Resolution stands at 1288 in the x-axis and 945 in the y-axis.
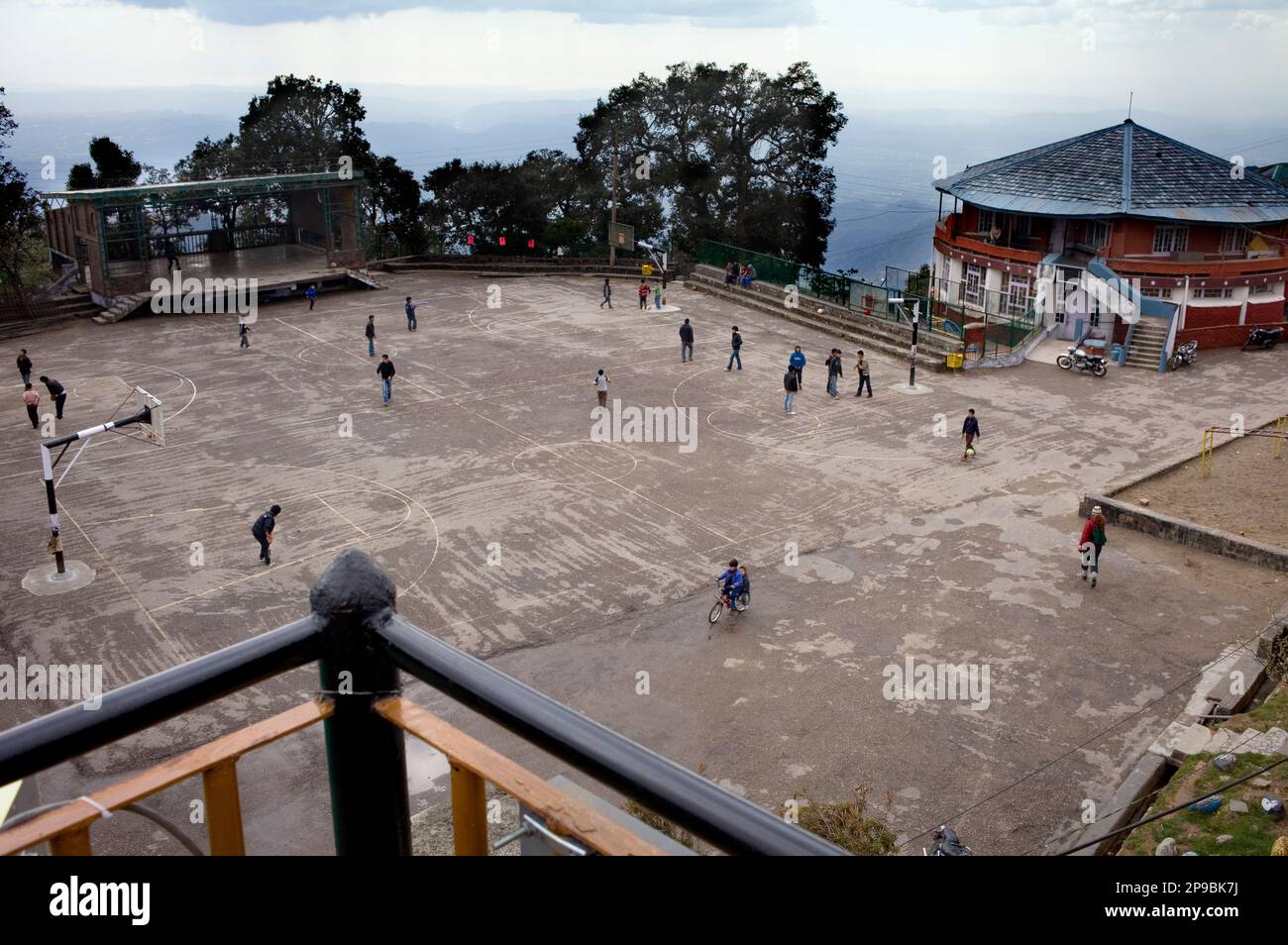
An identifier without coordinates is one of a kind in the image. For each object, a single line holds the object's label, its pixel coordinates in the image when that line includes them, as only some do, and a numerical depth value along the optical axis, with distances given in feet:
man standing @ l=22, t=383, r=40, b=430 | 96.73
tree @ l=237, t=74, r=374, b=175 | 190.49
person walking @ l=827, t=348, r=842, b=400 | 109.19
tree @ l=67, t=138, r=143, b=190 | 178.91
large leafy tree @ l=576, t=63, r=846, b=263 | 192.34
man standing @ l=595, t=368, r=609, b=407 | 103.12
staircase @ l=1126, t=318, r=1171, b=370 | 123.65
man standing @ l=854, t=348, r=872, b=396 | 108.58
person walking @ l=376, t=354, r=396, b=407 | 103.17
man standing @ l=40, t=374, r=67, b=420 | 99.19
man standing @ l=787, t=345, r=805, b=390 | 106.11
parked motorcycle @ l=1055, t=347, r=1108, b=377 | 119.34
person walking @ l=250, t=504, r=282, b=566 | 70.44
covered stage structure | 144.87
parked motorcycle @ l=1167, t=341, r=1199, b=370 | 122.93
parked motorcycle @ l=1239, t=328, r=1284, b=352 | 131.85
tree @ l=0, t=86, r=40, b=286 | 152.05
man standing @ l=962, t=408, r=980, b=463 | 91.04
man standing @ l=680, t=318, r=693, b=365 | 119.34
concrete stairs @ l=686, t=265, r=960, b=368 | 127.85
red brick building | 132.36
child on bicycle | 65.00
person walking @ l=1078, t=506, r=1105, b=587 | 67.46
